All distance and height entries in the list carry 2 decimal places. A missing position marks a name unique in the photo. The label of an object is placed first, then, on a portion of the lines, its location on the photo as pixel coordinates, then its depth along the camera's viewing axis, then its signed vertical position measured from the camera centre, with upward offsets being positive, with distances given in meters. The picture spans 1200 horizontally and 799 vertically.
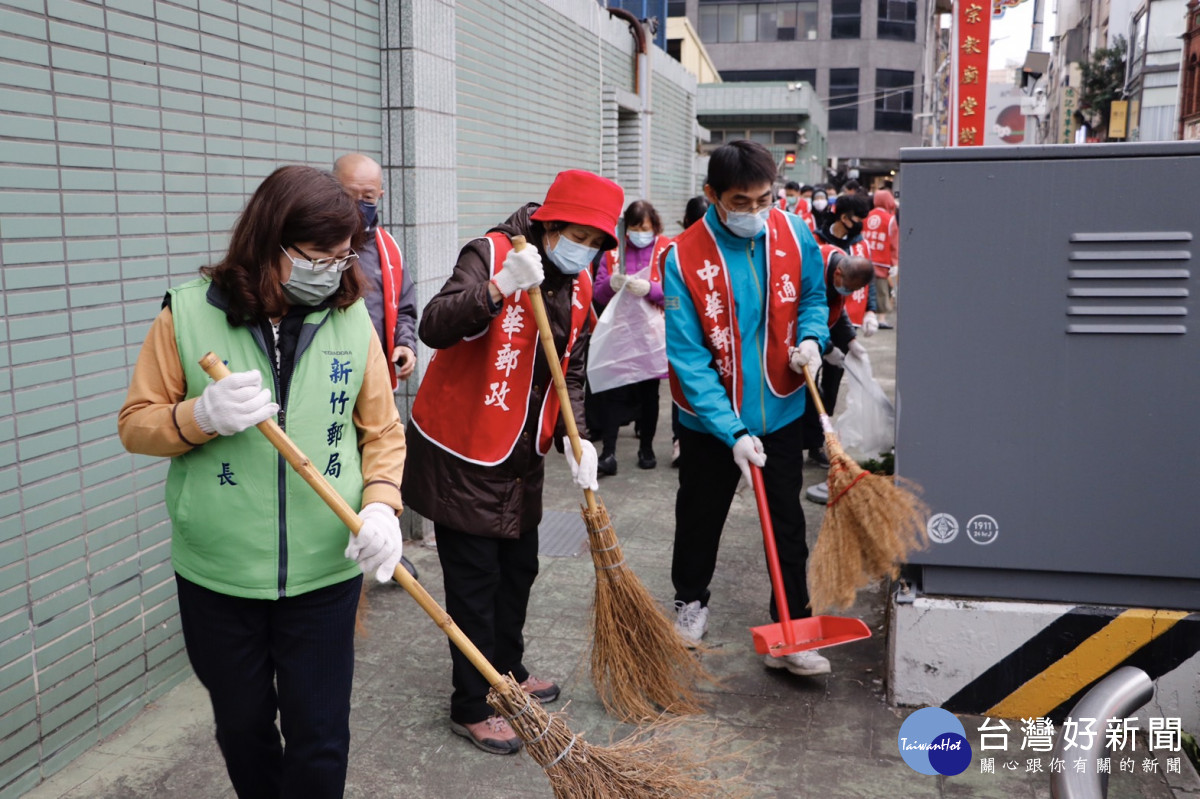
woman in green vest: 2.27 -0.51
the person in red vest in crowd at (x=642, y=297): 7.06 -0.33
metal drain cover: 5.51 -1.58
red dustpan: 3.77 -1.40
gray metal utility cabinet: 3.35 -0.37
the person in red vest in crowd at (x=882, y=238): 12.81 +0.20
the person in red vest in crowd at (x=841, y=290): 4.84 -0.17
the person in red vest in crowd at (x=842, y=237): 7.11 +0.12
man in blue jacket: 3.84 -0.33
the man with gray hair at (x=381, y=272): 4.29 -0.08
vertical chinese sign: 12.45 +2.36
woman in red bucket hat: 3.29 -0.54
